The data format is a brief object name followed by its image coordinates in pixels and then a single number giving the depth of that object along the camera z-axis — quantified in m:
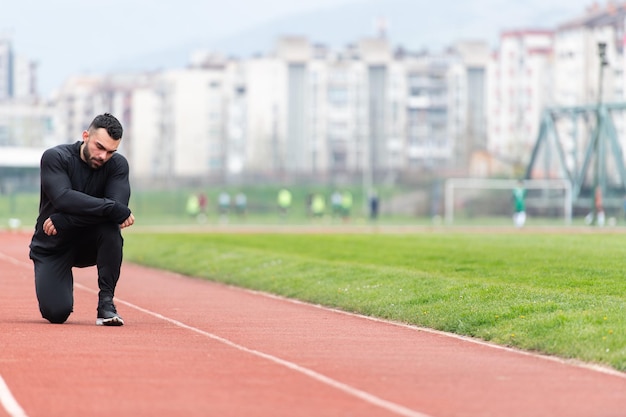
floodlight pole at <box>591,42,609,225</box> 62.72
